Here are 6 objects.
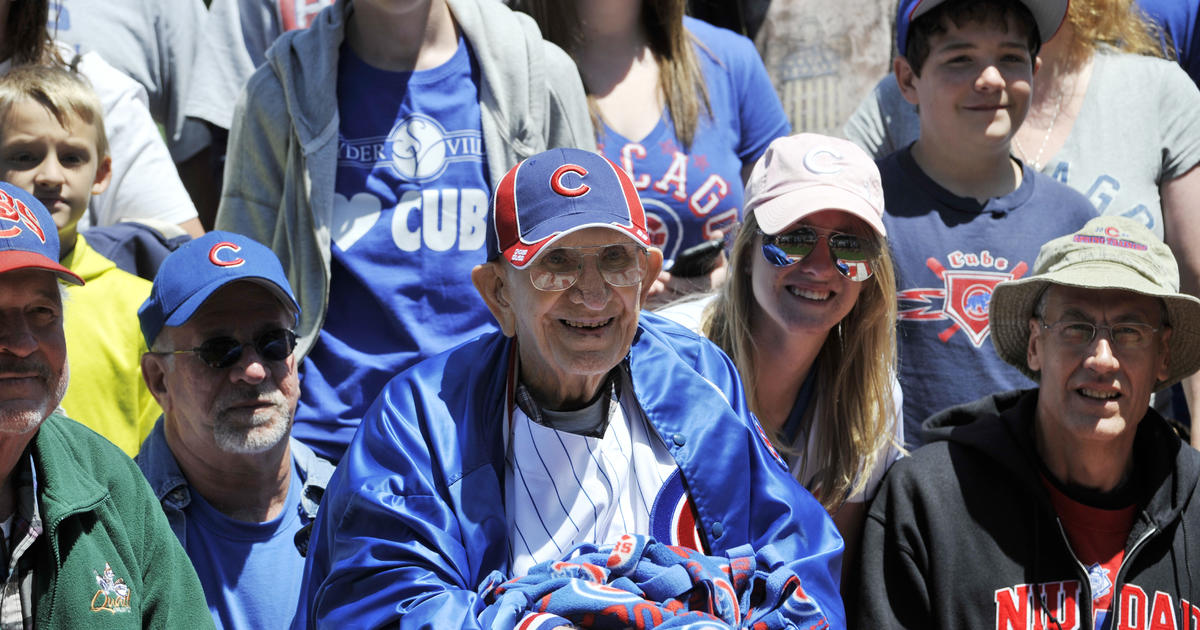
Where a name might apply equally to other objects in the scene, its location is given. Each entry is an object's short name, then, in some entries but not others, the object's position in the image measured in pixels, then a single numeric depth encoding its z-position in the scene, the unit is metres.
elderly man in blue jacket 5.29
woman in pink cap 7.02
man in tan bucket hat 6.87
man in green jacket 5.21
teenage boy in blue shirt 7.87
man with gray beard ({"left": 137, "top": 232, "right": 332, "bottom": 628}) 6.64
